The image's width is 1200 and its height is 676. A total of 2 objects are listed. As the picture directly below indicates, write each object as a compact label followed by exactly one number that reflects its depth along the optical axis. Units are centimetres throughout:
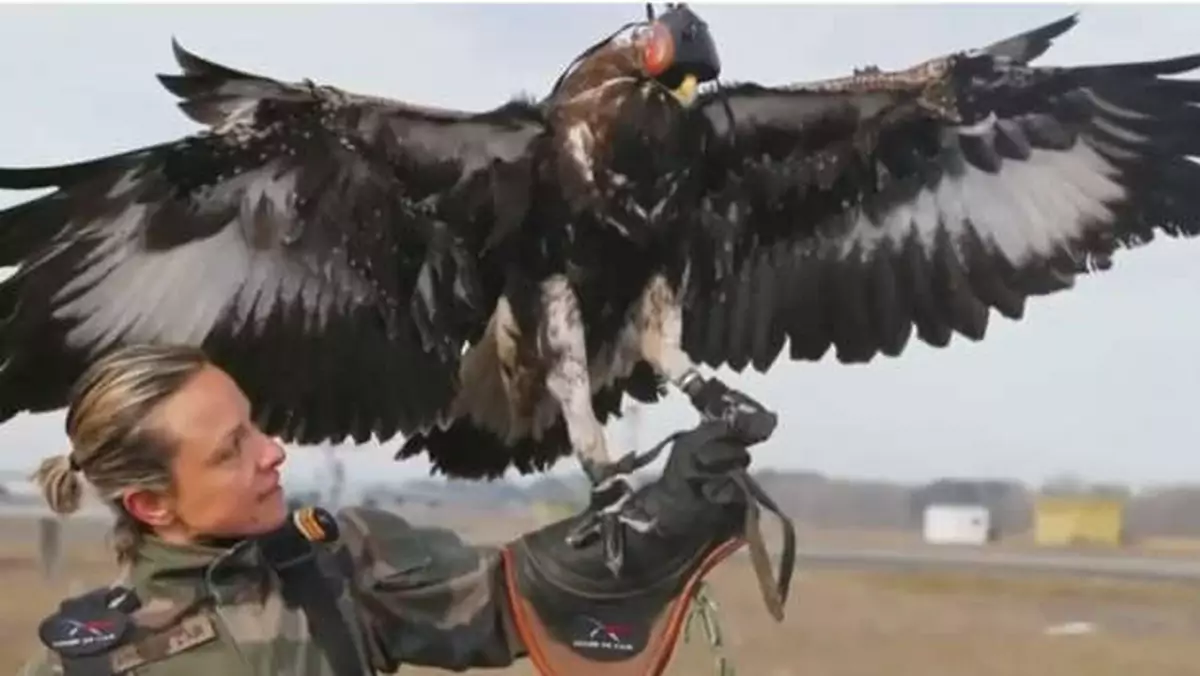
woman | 296
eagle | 336
